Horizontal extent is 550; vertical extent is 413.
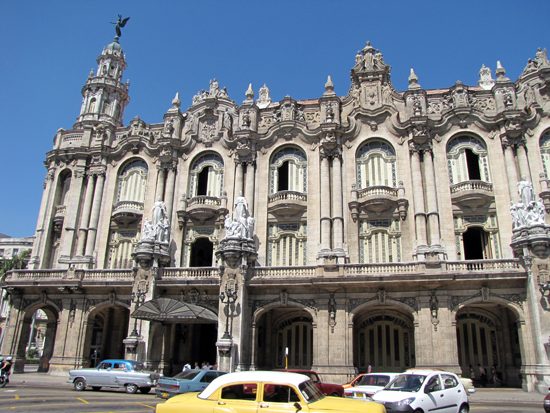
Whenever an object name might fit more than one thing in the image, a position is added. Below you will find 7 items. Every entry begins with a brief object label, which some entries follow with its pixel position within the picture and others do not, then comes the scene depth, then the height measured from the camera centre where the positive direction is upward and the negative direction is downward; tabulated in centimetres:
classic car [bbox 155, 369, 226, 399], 1686 -117
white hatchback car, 1217 -99
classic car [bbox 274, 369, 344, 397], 1684 -123
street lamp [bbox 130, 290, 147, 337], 2868 +302
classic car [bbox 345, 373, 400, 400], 1605 -104
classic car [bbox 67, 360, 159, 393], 2112 -128
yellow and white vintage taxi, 911 -91
